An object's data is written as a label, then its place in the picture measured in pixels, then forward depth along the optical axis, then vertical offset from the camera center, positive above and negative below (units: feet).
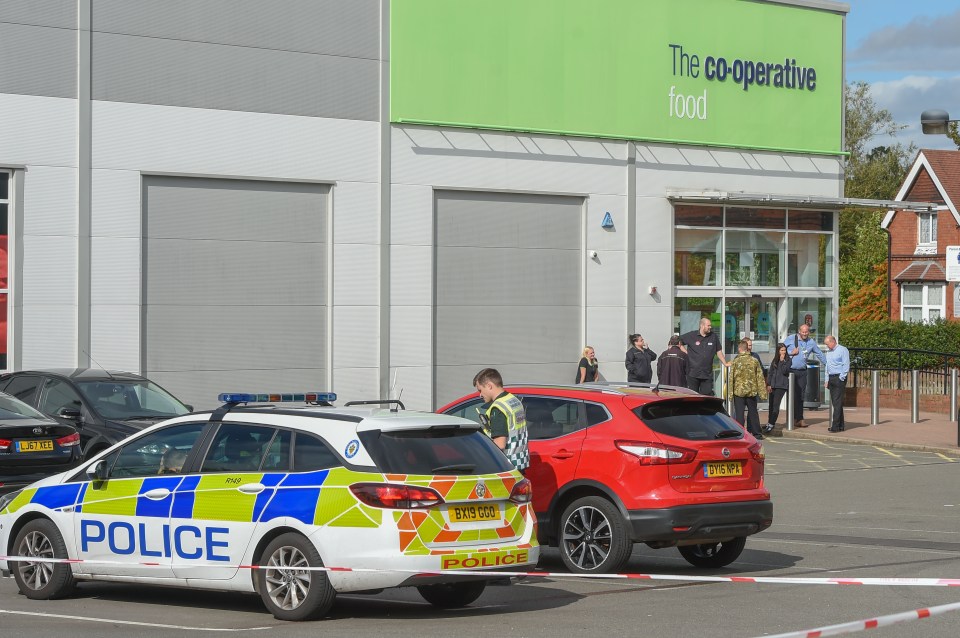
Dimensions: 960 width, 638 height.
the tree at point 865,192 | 205.46 +24.10
